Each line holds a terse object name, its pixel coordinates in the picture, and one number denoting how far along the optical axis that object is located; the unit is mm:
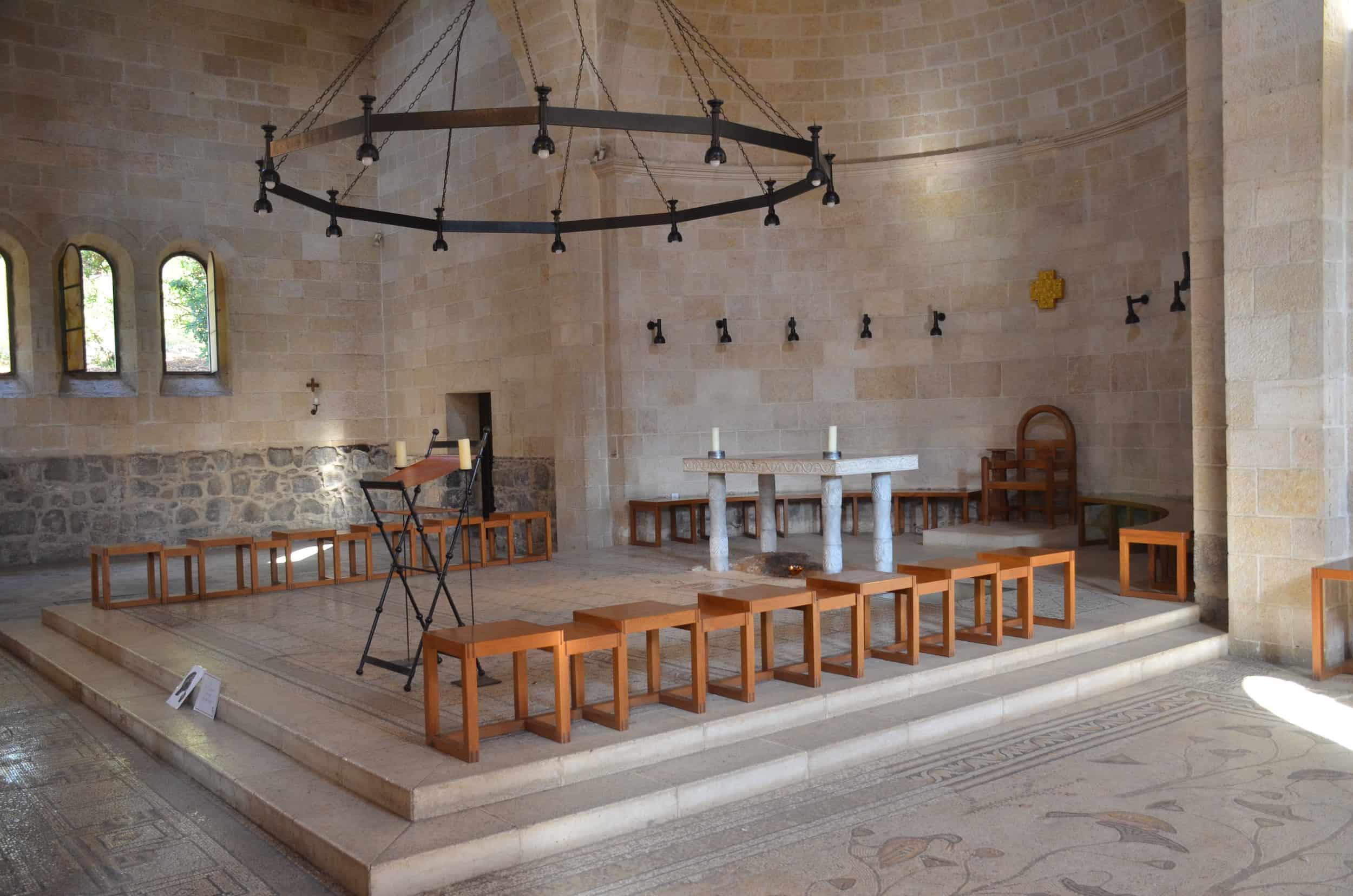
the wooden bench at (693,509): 9492
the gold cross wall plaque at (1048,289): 9242
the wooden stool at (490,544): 8594
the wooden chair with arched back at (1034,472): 9062
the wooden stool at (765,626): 4488
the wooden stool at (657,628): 4309
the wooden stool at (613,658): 4094
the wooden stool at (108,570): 7129
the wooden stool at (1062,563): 5777
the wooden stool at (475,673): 3783
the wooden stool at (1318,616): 5309
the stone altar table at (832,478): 6965
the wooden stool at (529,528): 8789
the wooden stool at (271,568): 7660
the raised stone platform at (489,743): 3510
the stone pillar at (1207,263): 5949
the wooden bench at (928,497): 9633
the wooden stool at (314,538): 7863
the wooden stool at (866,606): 4902
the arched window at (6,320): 10273
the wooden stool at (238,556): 7371
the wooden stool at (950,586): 5277
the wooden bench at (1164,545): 6402
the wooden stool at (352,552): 7934
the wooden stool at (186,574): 7234
